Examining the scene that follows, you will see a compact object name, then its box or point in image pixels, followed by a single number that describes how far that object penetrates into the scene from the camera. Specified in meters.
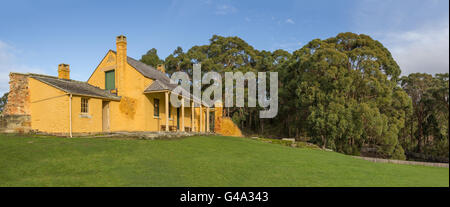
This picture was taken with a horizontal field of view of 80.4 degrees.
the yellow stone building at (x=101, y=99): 15.67
